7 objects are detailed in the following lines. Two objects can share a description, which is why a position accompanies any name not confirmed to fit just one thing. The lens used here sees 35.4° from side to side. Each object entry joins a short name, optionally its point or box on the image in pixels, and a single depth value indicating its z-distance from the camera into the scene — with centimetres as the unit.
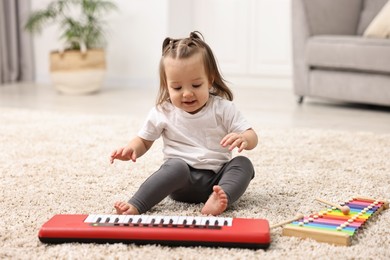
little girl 138
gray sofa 315
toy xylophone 116
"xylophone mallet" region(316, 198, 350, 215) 127
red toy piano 113
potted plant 390
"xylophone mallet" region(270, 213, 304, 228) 121
